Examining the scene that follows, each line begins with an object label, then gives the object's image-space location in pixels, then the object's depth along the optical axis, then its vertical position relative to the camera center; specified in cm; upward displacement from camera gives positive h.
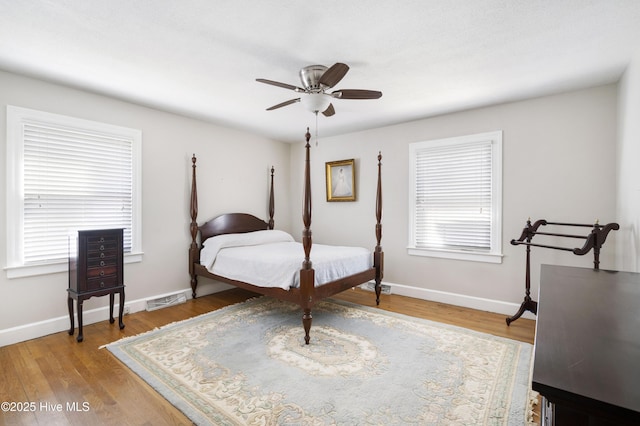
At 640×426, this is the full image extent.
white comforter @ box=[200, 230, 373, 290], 312 -54
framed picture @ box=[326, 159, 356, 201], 491 +50
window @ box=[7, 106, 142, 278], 287 +25
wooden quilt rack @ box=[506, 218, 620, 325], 255 -27
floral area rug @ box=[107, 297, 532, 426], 189 -121
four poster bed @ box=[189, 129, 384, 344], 296 -55
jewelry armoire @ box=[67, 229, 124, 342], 294 -56
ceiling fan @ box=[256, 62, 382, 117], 250 +99
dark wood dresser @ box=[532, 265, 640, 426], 55 -32
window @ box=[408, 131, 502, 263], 370 +19
